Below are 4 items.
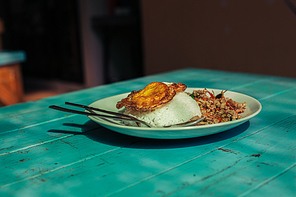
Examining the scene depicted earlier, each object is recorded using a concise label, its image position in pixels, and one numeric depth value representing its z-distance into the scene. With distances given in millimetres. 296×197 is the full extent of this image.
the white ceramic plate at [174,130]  656
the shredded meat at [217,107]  791
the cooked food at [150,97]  740
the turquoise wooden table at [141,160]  547
